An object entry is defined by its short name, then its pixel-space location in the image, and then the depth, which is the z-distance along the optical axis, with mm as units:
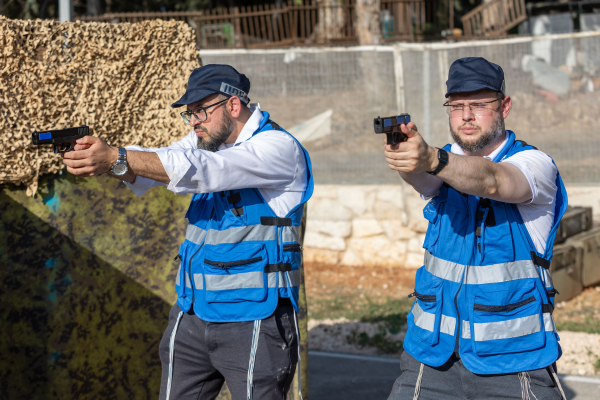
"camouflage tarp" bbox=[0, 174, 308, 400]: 3402
